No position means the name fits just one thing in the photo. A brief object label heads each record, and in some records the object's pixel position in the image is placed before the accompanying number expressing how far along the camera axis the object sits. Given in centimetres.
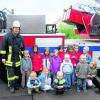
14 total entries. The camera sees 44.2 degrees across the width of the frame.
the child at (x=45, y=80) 253
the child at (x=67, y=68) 258
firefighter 249
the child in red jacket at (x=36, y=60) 260
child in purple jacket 261
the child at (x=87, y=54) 266
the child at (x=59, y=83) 248
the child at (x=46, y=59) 261
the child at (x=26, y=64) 256
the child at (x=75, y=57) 266
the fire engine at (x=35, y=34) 265
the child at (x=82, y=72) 255
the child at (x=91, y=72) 265
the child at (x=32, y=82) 248
